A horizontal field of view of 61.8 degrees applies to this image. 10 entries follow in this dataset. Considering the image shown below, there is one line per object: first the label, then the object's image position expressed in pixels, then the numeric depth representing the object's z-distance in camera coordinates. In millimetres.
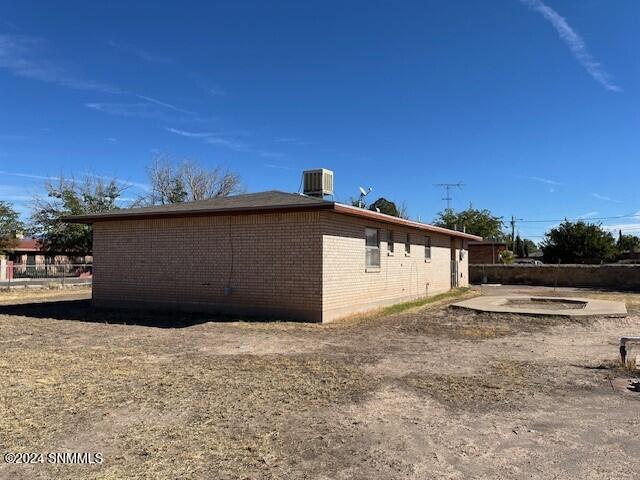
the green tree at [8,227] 42656
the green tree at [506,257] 46438
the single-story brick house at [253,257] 12672
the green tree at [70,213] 42344
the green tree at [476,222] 64500
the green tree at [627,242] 78512
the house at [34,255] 45531
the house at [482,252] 42969
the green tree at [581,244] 48656
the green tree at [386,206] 55606
